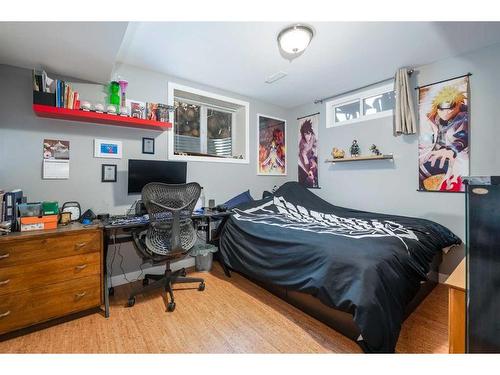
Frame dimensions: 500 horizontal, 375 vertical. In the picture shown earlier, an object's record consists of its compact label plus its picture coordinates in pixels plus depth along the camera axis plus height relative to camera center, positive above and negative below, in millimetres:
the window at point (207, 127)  3102 +962
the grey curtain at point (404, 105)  2641 +1012
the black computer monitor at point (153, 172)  2395 +177
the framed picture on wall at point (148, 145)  2678 +519
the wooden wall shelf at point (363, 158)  2845 +420
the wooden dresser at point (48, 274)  1557 -659
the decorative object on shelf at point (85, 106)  2135 +787
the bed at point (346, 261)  1374 -567
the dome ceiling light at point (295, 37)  1896 +1333
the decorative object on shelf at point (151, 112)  2633 +905
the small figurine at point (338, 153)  3362 +540
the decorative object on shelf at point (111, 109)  2270 +807
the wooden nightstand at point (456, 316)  1019 -590
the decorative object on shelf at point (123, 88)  2445 +1110
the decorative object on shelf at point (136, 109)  2520 +919
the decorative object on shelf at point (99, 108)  2194 +796
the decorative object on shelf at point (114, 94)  2379 +1019
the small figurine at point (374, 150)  3019 +532
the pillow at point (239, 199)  3258 -172
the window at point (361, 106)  2988 +1211
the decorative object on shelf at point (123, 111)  2359 +818
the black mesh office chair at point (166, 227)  2008 -367
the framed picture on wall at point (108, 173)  2418 +166
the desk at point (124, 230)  1919 -422
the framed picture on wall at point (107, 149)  2381 +432
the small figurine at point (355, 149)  3213 +573
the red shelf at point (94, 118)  1982 +705
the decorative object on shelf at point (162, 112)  2650 +911
